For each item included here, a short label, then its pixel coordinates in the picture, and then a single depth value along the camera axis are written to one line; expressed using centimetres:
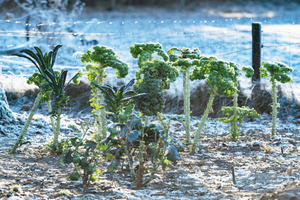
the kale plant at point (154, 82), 796
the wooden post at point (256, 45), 1376
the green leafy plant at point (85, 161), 616
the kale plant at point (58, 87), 775
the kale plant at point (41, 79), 790
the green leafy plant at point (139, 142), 626
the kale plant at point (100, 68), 826
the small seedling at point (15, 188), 583
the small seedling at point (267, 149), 862
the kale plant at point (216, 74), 784
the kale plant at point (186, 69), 890
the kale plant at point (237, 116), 952
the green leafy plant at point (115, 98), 716
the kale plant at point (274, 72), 956
